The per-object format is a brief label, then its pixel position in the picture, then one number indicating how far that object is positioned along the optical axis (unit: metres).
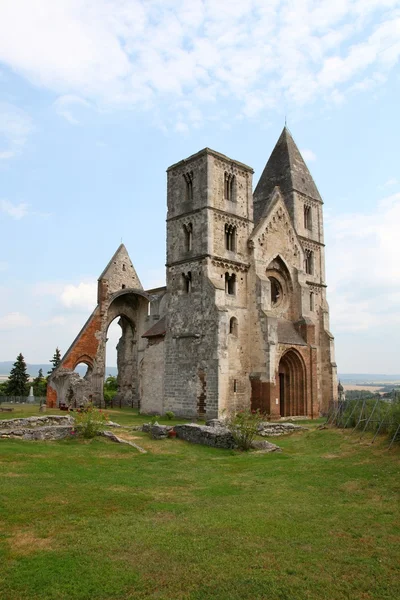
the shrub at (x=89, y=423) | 18.52
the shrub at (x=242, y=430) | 18.22
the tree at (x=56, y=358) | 62.76
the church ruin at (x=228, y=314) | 30.92
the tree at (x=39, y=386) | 57.93
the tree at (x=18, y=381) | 56.23
